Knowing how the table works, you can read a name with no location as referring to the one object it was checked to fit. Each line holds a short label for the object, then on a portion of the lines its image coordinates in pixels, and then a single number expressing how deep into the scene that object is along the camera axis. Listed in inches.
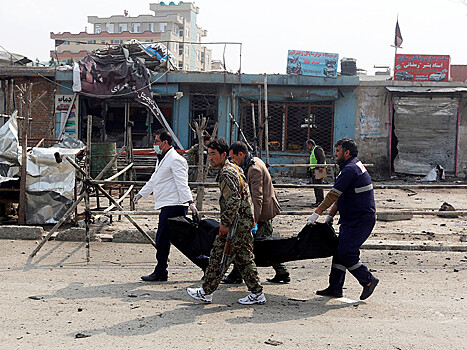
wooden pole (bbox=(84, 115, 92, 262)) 276.5
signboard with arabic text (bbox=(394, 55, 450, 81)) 754.8
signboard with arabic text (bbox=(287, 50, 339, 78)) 750.5
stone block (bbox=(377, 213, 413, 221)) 408.8
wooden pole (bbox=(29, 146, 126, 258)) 280.7
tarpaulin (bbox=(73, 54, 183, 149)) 723.4
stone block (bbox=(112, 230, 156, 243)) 325.7
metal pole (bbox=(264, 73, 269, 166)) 537.2
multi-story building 2726.4
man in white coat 237.6
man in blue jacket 203.0
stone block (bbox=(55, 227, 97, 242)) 329.7
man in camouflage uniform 198.5
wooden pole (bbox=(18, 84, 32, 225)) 359.9
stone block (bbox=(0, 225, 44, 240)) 333.4
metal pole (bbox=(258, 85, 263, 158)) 525.0
